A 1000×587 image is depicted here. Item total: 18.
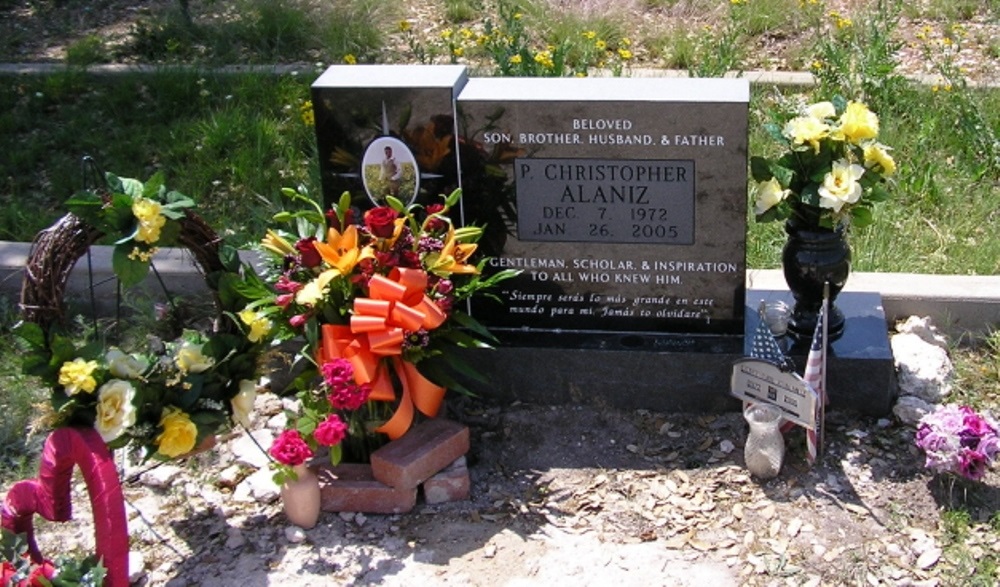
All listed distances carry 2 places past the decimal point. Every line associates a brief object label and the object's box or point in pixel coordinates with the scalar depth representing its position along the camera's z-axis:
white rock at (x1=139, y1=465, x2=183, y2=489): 4.43
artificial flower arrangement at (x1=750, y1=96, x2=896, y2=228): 4.24
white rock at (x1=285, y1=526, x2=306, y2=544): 4.11
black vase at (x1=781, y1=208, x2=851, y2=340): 4.43
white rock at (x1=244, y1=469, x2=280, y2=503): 4.32
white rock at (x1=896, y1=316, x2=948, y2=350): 4.88
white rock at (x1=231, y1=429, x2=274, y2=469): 4.52
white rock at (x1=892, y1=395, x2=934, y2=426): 4.49
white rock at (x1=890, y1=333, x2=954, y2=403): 4.63
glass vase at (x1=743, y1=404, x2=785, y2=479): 4.22
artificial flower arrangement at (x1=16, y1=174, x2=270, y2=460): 3.88
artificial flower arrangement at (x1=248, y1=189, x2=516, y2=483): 4.10
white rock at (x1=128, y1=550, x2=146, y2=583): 4.00
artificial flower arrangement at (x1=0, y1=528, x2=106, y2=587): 3.60
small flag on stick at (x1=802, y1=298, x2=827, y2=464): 4.16
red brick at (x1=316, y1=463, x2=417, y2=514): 4.20
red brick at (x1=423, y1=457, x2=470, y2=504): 4.25
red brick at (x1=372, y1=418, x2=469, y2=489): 4.17
